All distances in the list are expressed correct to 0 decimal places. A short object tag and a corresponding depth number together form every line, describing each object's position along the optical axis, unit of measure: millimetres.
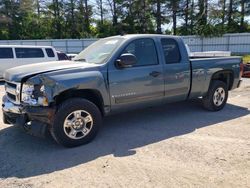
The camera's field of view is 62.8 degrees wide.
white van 9178
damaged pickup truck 3162
